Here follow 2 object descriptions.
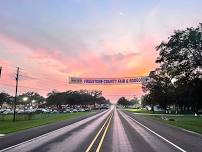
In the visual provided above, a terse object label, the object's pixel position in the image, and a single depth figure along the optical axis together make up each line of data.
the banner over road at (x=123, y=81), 29.33
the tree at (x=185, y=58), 22.76
